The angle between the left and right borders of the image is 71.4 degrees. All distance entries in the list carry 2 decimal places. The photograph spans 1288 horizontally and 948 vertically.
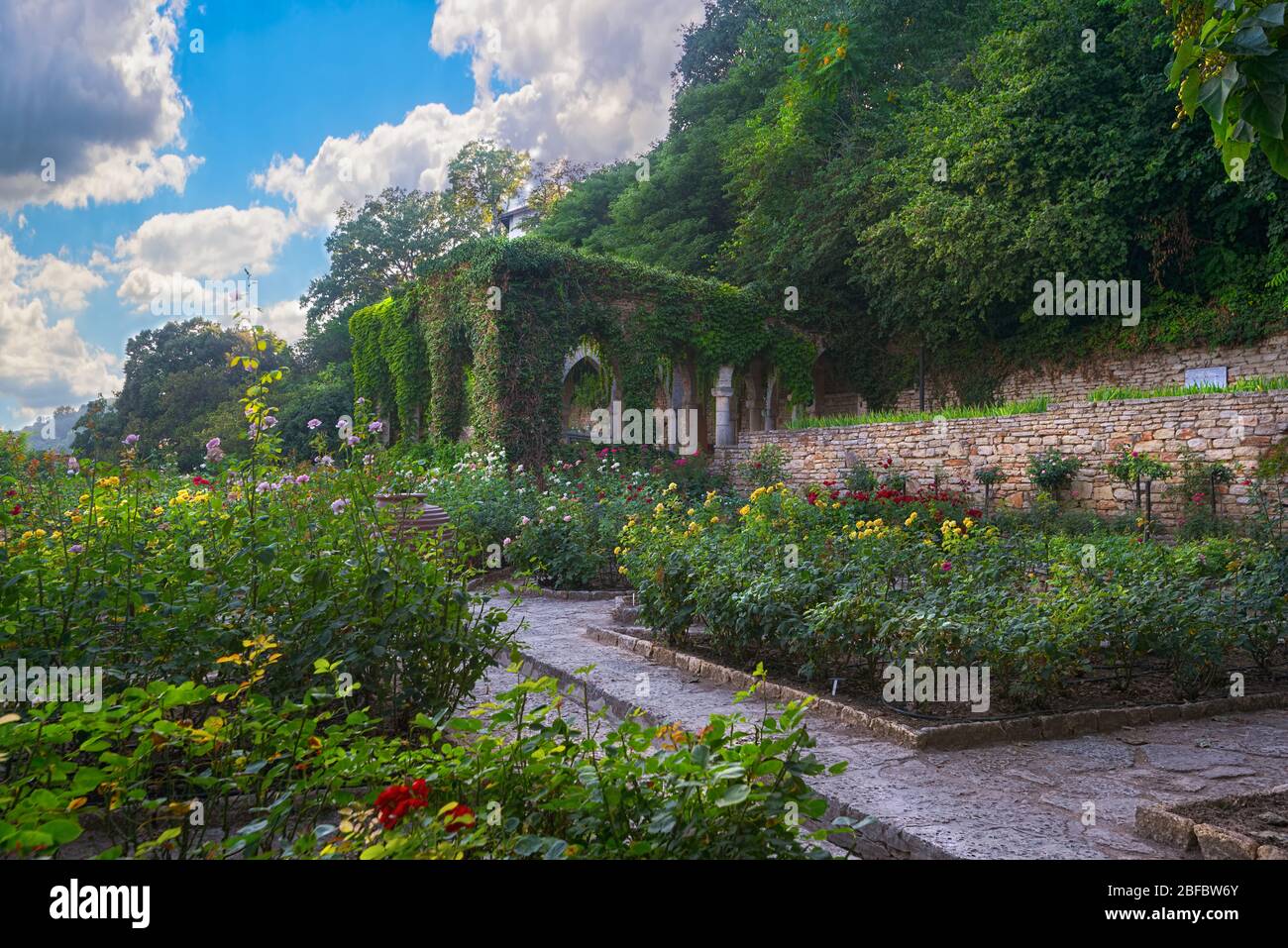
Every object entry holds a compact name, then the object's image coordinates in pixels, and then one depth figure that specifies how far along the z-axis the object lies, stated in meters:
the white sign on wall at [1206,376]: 15.93
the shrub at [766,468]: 16.83
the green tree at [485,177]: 36.38
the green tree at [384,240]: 36.09
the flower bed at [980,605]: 4.63
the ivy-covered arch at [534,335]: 16.78
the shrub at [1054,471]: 12.66
